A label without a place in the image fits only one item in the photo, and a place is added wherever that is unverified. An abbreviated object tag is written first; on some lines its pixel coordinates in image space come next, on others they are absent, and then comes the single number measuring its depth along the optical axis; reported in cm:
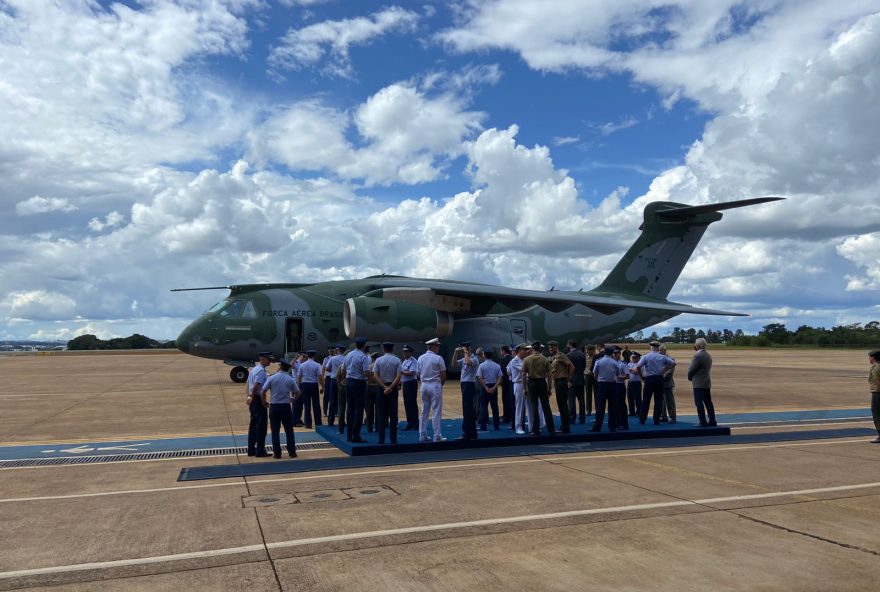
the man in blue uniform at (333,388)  1362
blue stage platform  1052
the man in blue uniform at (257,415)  1020
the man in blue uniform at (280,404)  1012
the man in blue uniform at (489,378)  1215
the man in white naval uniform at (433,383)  1091
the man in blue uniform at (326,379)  1406
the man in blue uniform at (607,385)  1218
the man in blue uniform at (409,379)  1183
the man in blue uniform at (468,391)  1095
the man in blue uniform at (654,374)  1317
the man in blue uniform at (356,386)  1080
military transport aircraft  2094
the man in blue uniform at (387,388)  1069
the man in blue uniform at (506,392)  1285
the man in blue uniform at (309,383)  1341
